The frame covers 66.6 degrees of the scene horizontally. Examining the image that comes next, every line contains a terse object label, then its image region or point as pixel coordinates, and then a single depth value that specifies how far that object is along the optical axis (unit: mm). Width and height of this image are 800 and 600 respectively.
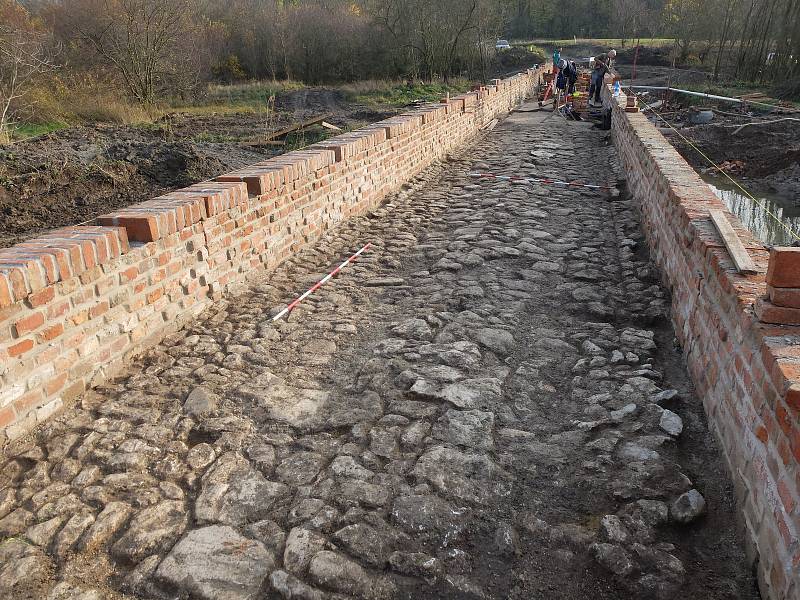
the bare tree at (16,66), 14040
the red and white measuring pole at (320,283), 4535
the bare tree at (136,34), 18859
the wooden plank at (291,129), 13701
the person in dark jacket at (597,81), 18484
